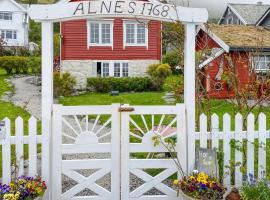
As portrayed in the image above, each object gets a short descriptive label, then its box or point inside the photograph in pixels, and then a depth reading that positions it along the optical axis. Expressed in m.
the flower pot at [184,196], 4.56
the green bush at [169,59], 31.83
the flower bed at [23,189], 4.35
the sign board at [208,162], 5.00
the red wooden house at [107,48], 24.56
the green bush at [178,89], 6.98
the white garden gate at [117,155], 5.06
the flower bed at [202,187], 4.57
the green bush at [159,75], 23.80
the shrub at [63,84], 20.82
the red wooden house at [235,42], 19.06
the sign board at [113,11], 4.91
